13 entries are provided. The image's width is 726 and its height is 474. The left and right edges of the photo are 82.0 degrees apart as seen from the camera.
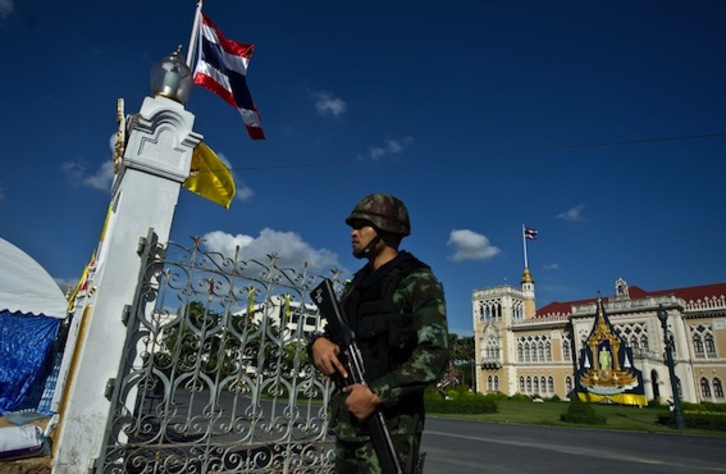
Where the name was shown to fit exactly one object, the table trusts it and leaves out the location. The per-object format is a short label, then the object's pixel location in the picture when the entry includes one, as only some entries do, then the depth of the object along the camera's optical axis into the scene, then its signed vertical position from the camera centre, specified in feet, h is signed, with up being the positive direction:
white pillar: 11.66 +2.87
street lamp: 60.95 -2.02
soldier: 6.31 +0.26
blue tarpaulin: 23.52 -0.38
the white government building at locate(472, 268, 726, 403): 133.28 +14.86
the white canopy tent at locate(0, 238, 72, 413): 23.67 +1.11
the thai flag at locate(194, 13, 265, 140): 22.70 +15.65
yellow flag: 20.83 +8.89
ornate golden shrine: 123.03 +2.66
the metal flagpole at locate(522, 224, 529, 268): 194.49 +56.33
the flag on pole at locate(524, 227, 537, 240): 177.58 +57.37
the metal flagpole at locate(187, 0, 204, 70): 20.52 +15.94
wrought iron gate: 12.19 -0.49
